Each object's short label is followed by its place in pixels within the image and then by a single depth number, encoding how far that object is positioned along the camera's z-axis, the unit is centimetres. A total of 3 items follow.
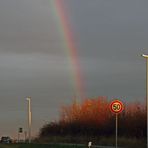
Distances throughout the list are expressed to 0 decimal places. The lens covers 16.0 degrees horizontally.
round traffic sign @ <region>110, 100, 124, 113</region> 2888
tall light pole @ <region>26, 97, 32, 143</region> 7680
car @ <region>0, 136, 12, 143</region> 8556
